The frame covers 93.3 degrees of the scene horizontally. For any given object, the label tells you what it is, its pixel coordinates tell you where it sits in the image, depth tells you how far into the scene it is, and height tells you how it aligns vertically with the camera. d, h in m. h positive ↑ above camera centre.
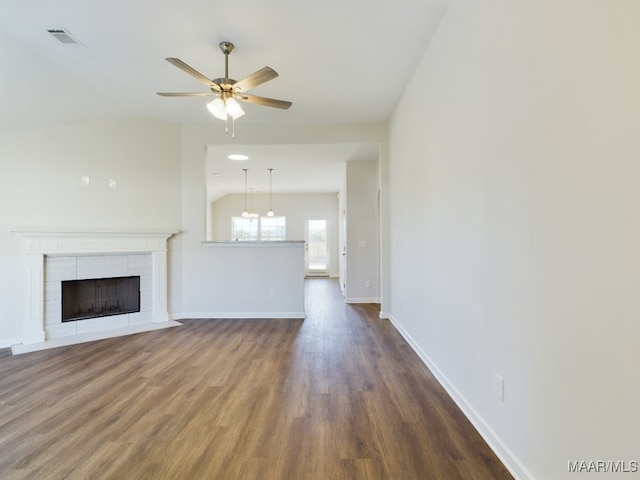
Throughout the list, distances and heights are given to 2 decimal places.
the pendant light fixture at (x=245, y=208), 6.81 +1.12
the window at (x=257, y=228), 10.18 +0.47
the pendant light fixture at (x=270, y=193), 6.68 +1.59
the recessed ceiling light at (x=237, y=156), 5.27 +1.54
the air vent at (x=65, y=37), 2.48 +1.74
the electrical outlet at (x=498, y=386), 1.62 -0.80
